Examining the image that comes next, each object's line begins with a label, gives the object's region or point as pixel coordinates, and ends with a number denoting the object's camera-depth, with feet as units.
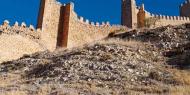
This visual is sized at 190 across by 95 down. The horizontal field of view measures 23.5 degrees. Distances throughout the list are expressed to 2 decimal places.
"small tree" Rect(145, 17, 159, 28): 127.24
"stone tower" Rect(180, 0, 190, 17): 162.79
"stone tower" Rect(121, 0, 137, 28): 135.23
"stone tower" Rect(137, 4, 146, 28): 134.21
